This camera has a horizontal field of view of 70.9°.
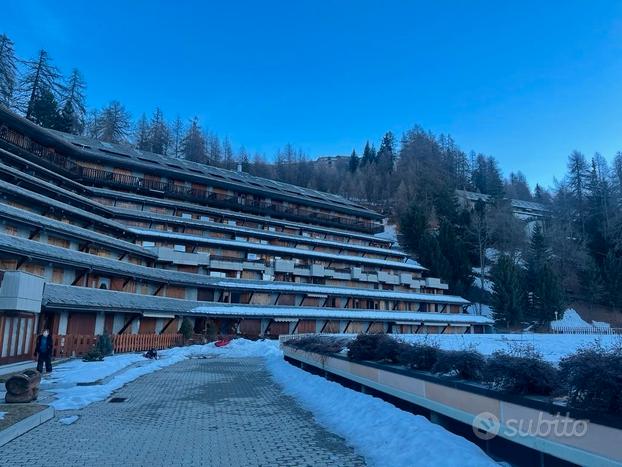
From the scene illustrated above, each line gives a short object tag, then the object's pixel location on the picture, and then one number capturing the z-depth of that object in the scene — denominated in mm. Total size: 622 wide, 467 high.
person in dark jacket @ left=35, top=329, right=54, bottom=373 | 17125
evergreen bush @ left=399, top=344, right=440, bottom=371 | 10508
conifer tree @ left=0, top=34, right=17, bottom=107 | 61438
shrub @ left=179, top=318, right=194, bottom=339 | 36594
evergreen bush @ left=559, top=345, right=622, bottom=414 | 5571
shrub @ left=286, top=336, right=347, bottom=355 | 17097
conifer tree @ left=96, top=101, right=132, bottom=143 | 85438
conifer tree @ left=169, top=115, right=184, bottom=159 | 98125
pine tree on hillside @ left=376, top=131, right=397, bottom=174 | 115500
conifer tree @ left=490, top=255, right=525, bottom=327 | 57844
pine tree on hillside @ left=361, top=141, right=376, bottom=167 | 128375
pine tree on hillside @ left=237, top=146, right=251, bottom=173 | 103994
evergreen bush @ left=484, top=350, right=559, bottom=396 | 7016
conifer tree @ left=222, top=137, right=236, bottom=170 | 104412
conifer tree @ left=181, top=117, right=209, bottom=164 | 96812
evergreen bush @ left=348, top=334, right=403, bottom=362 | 12486
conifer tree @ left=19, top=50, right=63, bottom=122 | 68938
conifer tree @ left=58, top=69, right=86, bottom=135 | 74750
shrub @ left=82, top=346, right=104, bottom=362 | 22422
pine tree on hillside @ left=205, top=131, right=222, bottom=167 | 105438
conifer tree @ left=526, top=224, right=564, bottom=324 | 58406
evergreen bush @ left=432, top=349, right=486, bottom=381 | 8719
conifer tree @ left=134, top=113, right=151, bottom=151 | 92500
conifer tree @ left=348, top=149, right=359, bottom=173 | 126650
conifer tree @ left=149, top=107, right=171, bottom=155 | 93500
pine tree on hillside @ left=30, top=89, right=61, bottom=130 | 68562
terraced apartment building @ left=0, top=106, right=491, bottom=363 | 28875
